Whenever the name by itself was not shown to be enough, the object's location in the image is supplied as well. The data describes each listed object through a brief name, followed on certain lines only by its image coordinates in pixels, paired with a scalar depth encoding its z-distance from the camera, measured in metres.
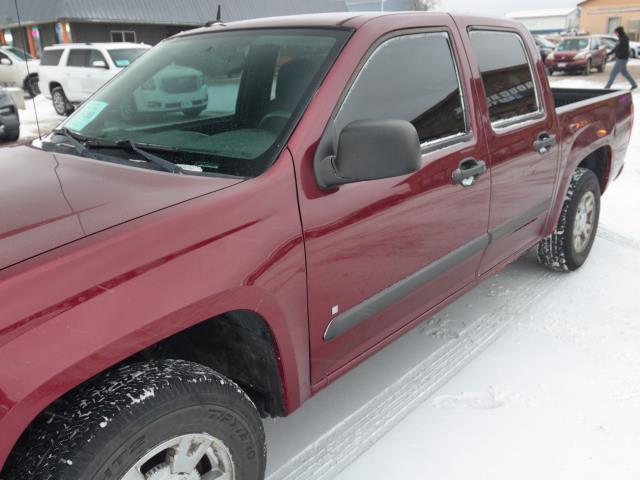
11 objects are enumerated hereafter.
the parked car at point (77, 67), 13.54
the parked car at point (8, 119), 7.59
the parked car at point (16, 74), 17.17
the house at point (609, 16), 49.91
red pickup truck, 1.43
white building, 54.81
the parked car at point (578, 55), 22.88
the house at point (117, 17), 23.06
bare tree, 38.47
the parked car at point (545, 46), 26.38
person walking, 14.48
